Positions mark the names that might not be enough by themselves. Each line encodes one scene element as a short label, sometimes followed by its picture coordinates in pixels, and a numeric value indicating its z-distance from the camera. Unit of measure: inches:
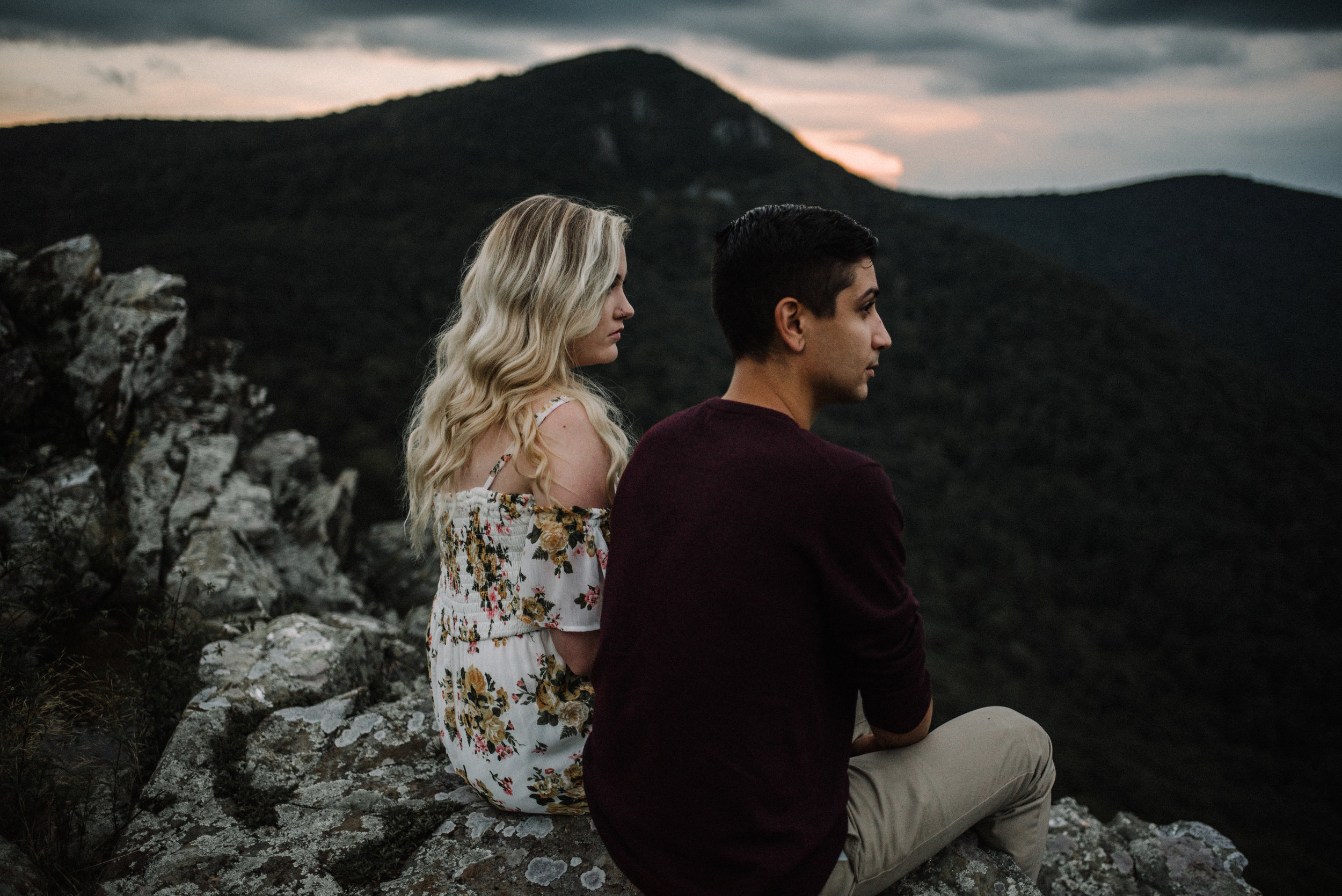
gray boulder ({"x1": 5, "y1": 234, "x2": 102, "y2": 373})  180.2
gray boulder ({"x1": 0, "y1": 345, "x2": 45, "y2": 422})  154.4
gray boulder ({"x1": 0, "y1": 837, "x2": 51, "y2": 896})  65.5
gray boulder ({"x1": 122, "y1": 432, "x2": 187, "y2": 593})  146.4
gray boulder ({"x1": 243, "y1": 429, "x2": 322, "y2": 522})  238.5
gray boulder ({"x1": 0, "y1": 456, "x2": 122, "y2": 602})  120.5
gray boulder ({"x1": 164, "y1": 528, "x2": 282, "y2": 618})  136.6
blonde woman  68.0
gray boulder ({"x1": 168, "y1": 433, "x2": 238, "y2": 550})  165.5
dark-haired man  48.9
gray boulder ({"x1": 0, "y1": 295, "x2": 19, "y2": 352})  162.4
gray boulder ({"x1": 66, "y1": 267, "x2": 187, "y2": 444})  173.6
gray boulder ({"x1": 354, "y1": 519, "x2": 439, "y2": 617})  231.3
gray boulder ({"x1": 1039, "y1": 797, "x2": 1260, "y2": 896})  115.1
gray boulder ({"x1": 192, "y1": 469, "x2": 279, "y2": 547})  176.9
